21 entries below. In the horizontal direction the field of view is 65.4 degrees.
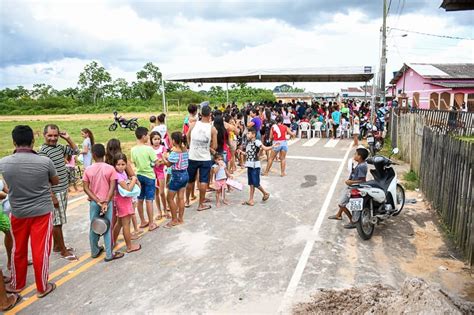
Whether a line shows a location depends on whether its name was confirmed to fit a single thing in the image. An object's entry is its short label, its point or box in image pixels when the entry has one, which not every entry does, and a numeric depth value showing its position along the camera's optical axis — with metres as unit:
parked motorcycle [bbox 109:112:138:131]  23.97
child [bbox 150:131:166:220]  6.31
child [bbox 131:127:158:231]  5.63
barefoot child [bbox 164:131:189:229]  5.98
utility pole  20.38
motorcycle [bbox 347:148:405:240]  5.52
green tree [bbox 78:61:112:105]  68.25
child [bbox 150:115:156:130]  8.41
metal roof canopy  16.44
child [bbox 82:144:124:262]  4.71
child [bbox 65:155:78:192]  8.40
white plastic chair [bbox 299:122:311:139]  17.95
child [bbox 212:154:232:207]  7.31
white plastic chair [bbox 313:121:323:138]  17.98
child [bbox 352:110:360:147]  14.82
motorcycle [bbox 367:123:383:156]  11.96
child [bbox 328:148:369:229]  5.95
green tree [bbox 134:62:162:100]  65.25
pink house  25.58
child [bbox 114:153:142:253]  4.97
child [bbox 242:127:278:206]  7.10
